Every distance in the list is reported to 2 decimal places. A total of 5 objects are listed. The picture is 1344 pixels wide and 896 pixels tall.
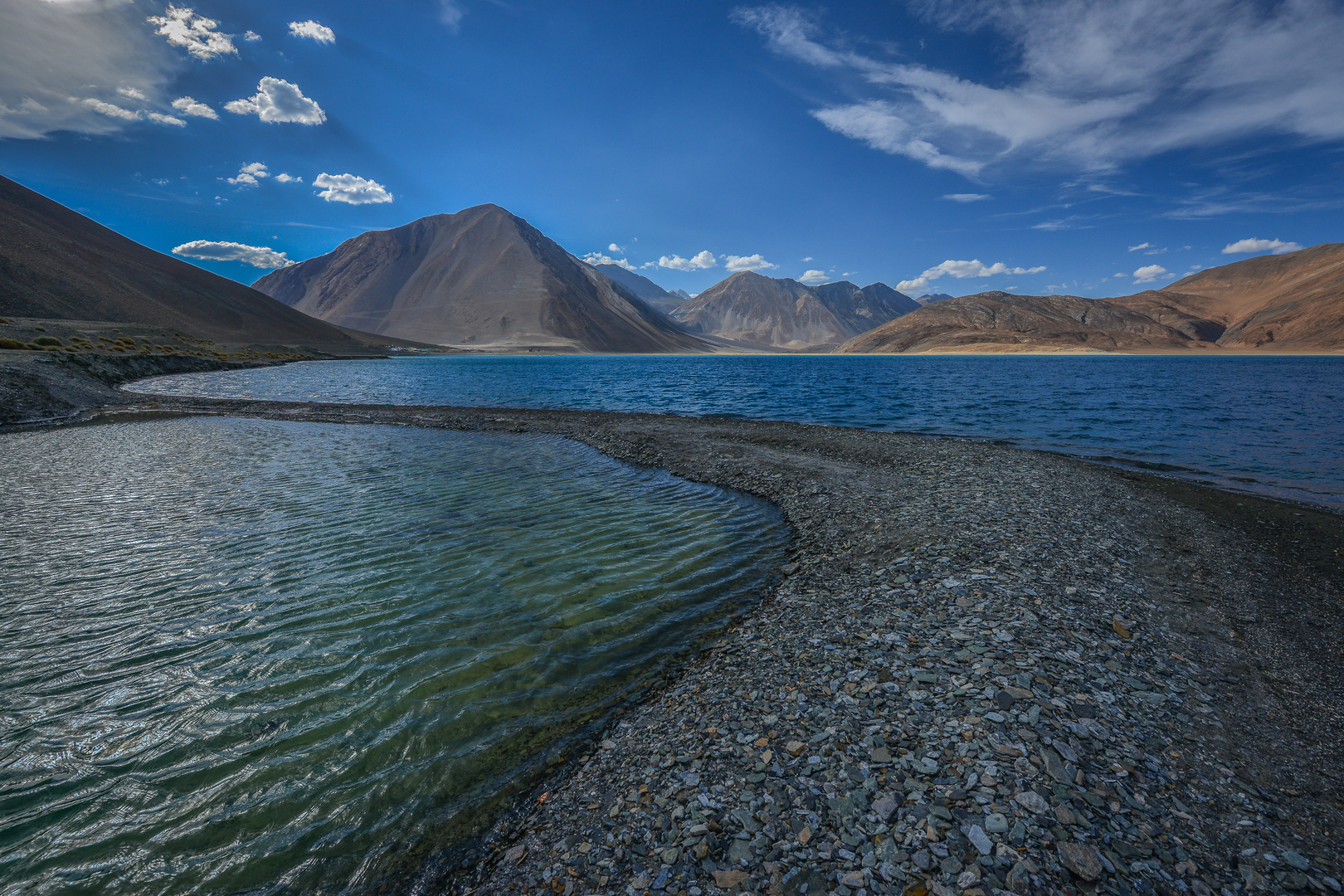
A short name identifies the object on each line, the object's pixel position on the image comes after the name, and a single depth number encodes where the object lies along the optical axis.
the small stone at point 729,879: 4.23
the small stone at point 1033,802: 4.61
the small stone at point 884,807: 4.69
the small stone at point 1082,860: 4.07
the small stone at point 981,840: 4.28
